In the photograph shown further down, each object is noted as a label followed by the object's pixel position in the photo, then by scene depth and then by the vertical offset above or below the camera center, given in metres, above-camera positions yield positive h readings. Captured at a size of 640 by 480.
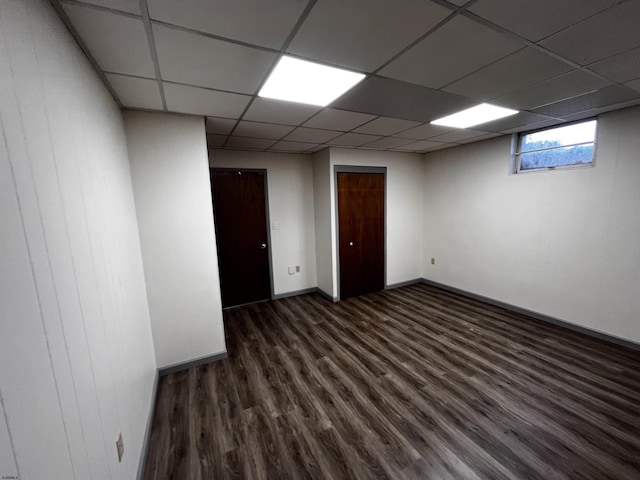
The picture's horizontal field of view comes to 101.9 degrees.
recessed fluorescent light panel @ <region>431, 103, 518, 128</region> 2.52 +0.86
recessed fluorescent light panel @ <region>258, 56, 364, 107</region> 1.65 +0.87
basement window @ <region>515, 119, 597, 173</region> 2.96 +0.60
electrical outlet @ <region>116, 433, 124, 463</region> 1.28 -1.17
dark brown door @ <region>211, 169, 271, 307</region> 3.95 -0.39
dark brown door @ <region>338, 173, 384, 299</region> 4.20 -0.46
